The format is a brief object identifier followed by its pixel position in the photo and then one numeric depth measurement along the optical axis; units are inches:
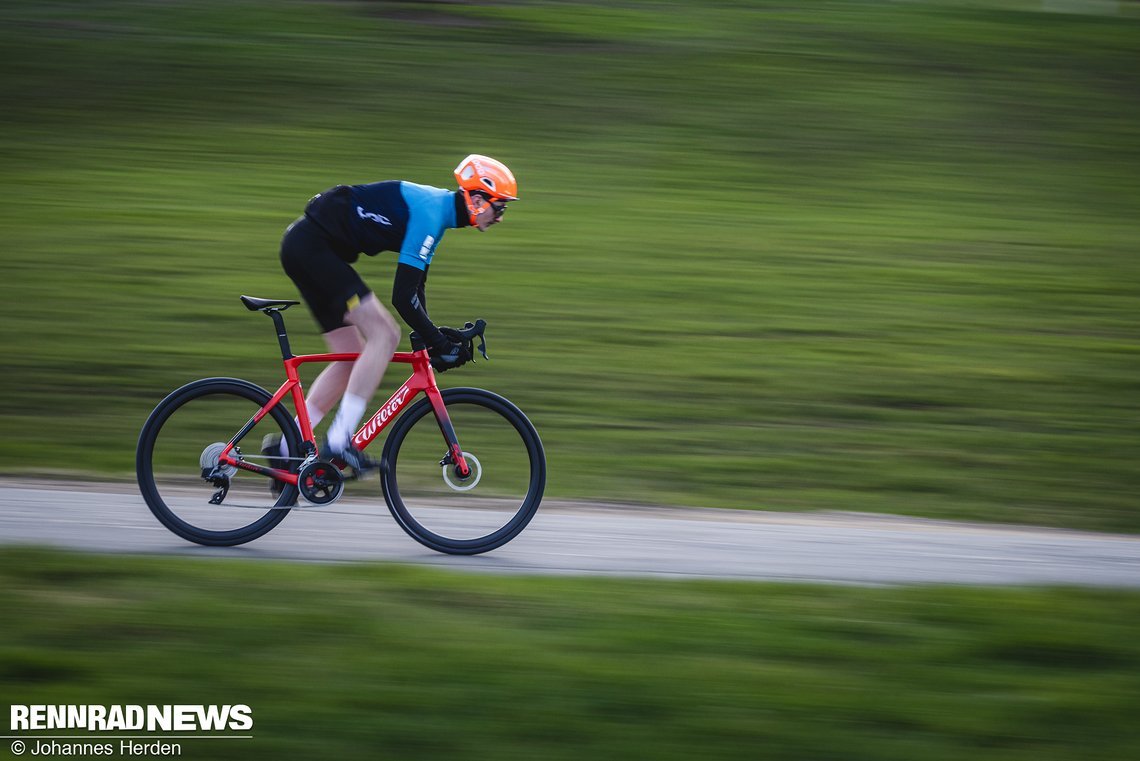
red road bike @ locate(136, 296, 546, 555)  473.7
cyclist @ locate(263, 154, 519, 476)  462.3
